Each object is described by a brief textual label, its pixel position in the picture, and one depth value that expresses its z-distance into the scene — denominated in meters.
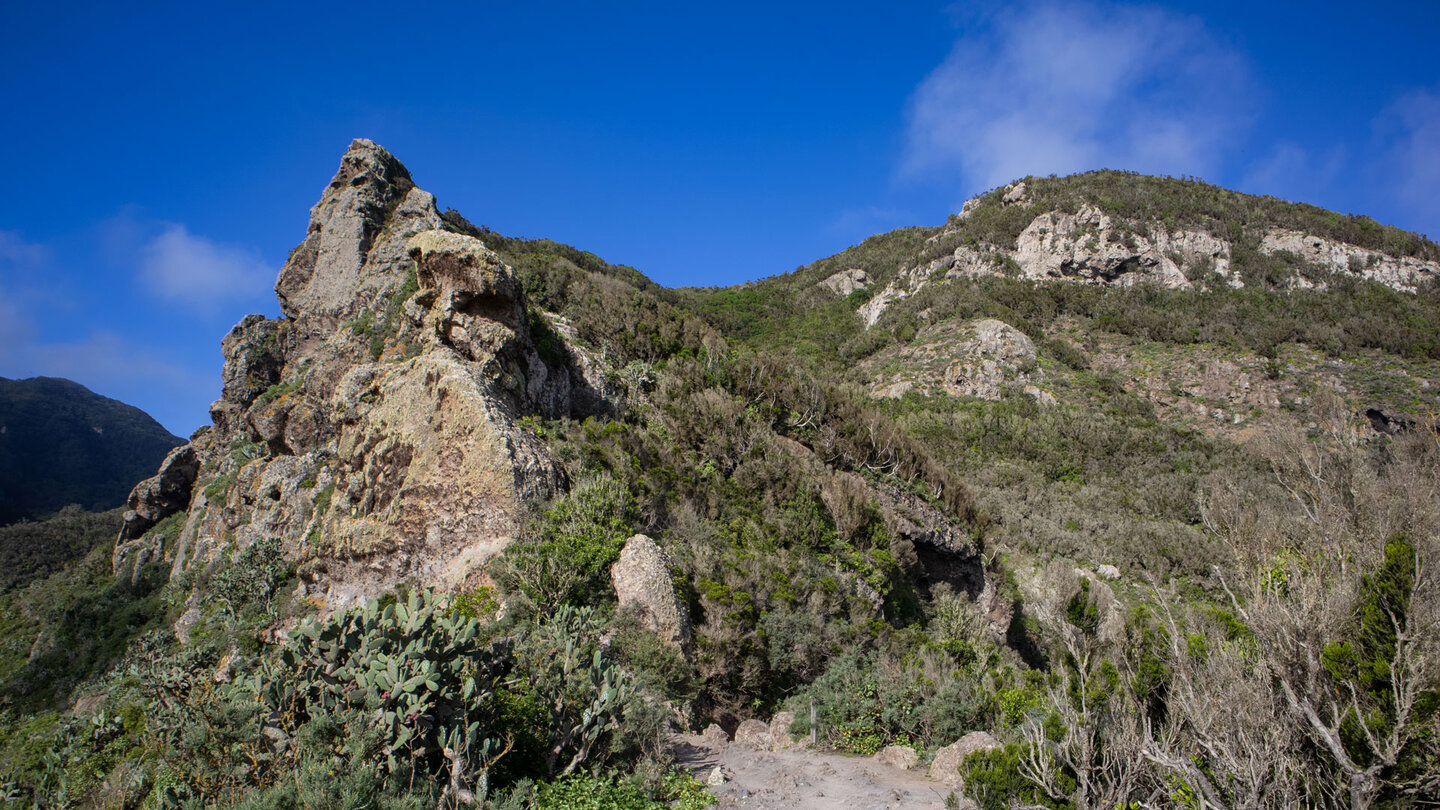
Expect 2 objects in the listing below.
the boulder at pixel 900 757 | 7.79
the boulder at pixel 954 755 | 7.30
